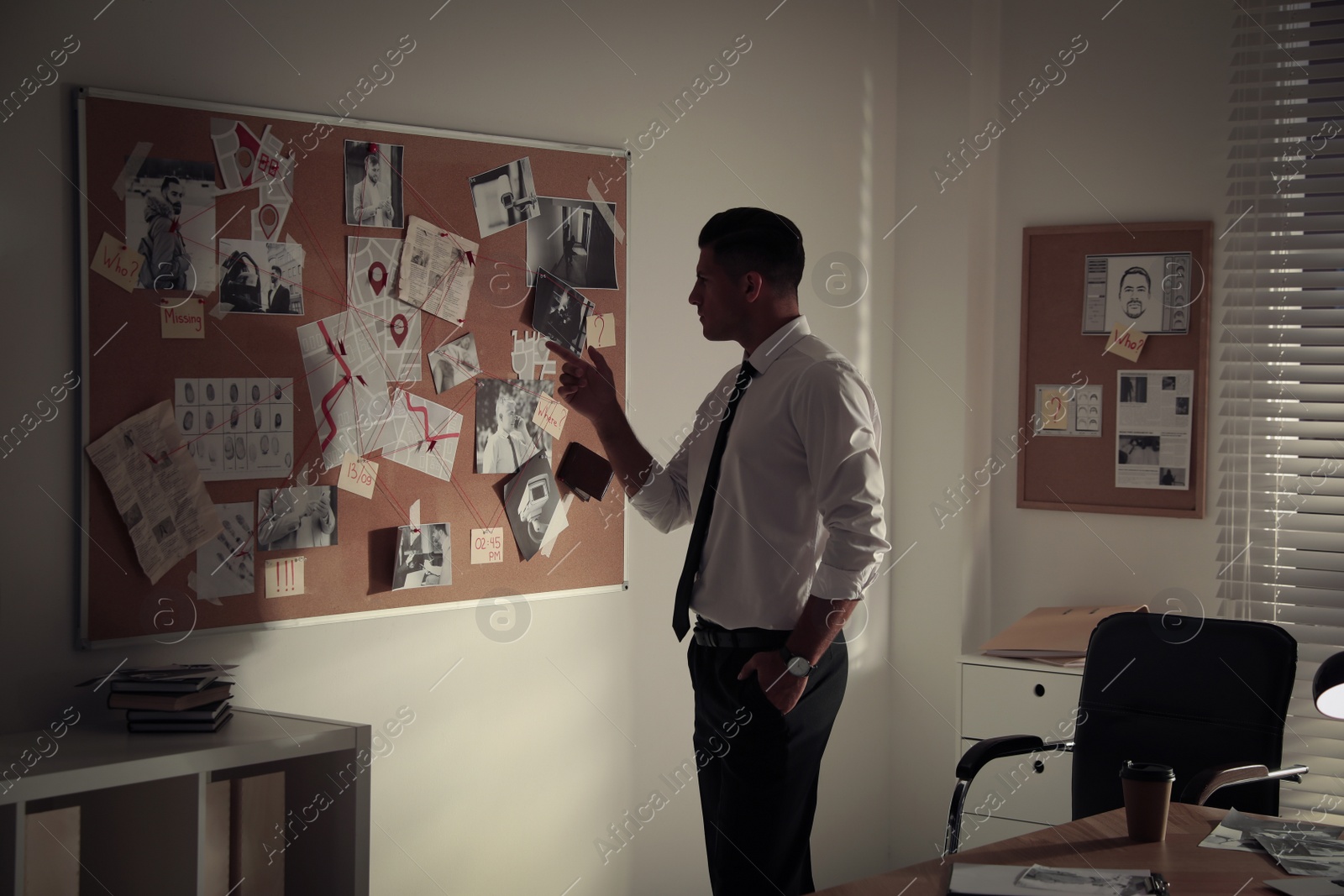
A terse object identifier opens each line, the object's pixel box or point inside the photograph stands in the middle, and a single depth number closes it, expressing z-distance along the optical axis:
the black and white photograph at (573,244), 2.74
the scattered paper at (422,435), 2.51
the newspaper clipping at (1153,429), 3.31
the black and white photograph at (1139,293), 3.30
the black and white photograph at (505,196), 2.64
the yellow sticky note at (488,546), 2.65
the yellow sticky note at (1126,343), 3.36
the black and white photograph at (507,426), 2.66
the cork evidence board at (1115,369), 3.30
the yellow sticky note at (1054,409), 3.51
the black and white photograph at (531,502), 2.72
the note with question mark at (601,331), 2.87
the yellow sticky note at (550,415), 2.76
